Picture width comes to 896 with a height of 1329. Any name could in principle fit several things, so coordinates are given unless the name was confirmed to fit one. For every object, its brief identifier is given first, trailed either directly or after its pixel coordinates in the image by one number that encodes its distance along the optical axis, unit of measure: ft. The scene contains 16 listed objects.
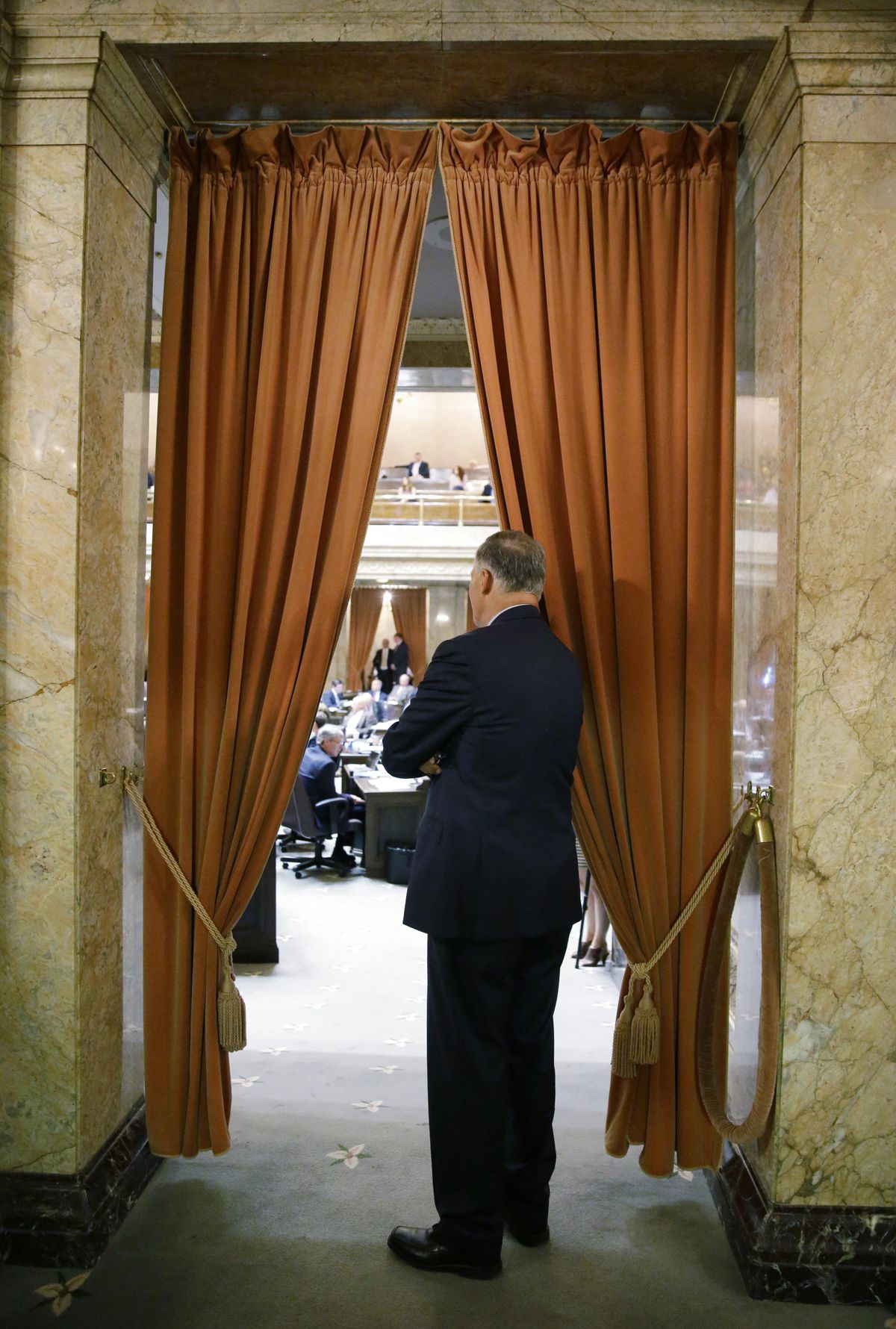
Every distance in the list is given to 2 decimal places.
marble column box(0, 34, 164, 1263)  8.23
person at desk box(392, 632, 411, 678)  66.85
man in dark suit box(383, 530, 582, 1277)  7.73
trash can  23.30
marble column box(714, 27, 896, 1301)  7.92
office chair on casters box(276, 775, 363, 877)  22.09
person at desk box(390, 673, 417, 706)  48.66
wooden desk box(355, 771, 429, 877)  22.97
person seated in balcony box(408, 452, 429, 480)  63.77
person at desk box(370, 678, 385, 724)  49.81
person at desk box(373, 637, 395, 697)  67.15
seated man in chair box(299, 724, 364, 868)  24.04
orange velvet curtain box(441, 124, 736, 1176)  8.89
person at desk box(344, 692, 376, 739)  36.14
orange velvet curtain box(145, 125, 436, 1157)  8.99
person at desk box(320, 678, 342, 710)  48.18
